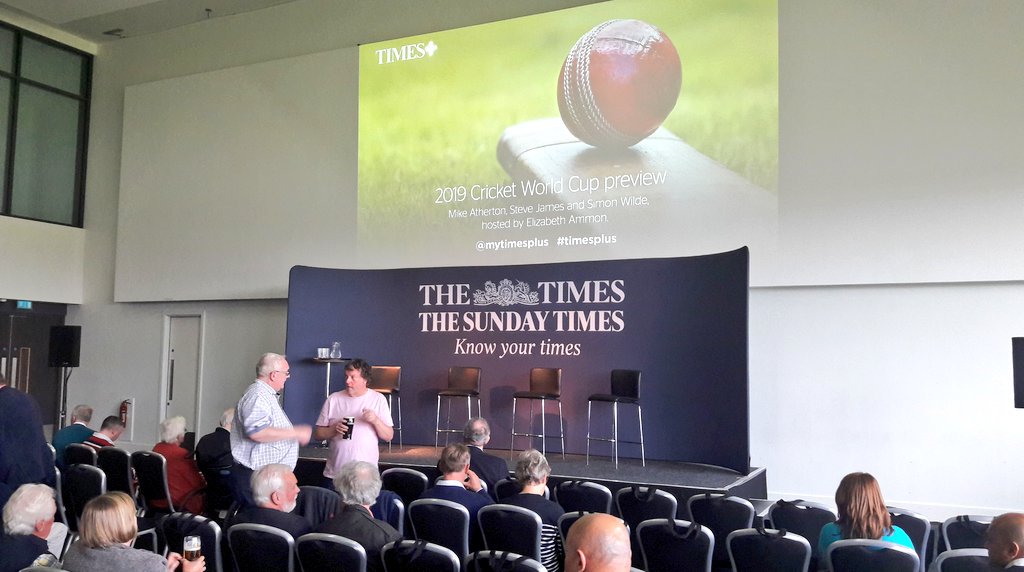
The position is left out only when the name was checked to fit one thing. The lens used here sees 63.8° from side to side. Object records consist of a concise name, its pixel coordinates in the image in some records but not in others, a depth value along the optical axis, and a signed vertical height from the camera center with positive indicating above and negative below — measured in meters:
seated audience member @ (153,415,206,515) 5.26 -0.84
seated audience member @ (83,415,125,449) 6.36 -0.70
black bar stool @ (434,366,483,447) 8.38 -0.35
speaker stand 11.16 -0.76
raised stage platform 6.44 -1.02
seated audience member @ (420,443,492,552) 4.03 -0.69
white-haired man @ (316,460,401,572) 3.30 -0.68
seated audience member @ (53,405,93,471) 6.61 -0.71
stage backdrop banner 7.56 +0.17
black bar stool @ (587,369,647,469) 7.62 -0.37
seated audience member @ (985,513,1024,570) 2.82 -0.63
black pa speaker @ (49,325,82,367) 10.40 -0.03
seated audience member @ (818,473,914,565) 3.27 -0.62
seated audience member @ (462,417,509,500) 4.89 -0.68
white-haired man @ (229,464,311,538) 3.45 -0.66
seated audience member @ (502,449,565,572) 3.73 -0.70
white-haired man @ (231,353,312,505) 4.39 -0.44
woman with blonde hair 2.90 -0.71
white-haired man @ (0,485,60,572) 3.14 -0.72
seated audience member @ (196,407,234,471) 4.71 -0.60
